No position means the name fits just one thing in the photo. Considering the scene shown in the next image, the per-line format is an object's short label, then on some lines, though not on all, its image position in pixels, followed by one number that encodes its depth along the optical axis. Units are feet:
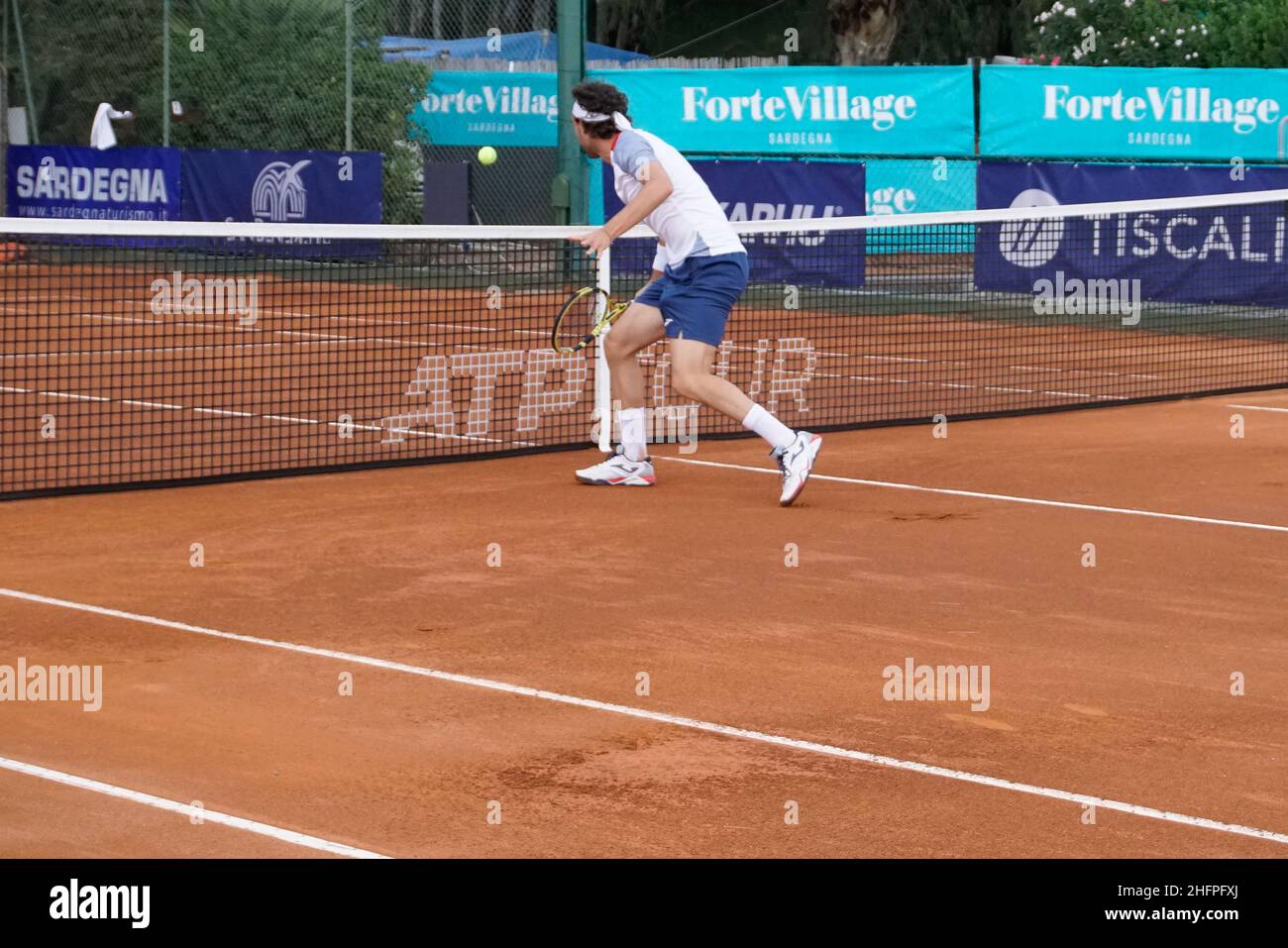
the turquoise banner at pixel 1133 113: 65.46
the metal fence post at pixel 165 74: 81.56
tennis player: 32.24
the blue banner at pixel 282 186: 80.53
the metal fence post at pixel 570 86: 68.44
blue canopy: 97.86
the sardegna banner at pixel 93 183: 83.25
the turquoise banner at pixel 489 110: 82.99
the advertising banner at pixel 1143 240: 63.93
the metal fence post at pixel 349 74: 77.71
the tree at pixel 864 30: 102.89
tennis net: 38.78
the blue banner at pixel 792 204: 70.44
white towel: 84.38
